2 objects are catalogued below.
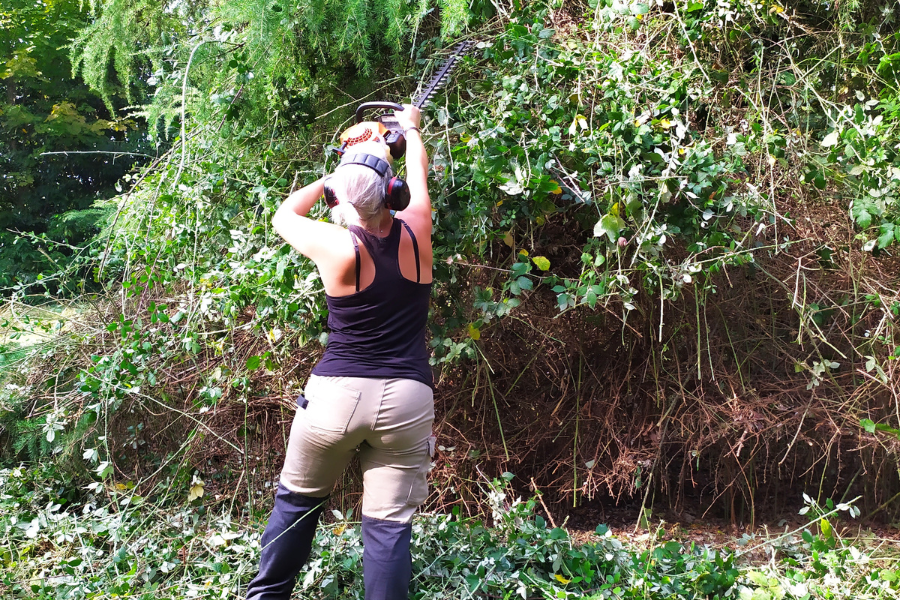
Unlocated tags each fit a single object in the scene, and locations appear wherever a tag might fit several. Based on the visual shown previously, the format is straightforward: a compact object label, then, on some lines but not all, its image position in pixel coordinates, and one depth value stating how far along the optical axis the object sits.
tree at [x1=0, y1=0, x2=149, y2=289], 11.68
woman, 2.06
